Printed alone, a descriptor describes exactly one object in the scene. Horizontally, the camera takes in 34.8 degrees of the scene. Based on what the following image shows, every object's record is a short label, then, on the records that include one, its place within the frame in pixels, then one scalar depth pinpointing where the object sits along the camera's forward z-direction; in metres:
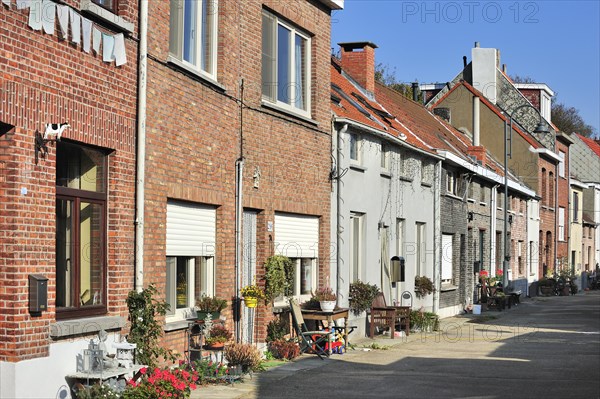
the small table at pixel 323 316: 17.23
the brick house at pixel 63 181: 9.63
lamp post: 36.31
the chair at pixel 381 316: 21.30
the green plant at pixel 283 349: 16.23
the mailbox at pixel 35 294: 9.82
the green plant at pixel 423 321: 23.20
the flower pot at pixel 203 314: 13.88
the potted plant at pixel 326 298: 17.53
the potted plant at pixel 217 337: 13.60
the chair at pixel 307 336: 16.67
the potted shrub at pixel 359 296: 20.55
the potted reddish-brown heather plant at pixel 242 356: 13.95
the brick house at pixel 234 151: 12.81
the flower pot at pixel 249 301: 15.18
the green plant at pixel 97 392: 10.12
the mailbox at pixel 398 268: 22.97
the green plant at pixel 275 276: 16.16
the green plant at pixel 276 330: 16.47
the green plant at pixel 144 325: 11.85
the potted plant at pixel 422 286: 25.92
